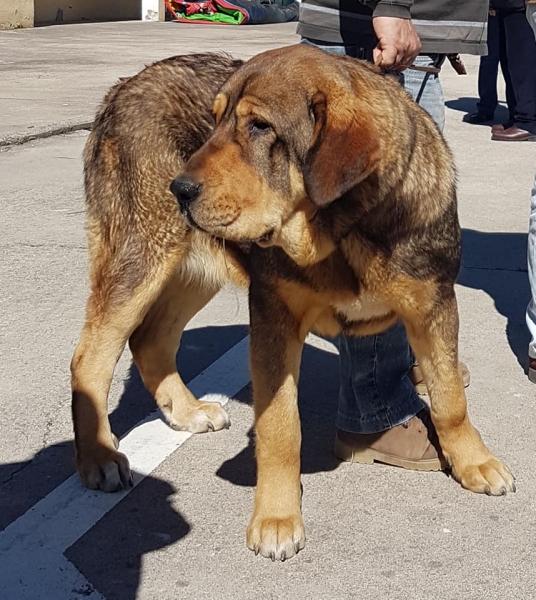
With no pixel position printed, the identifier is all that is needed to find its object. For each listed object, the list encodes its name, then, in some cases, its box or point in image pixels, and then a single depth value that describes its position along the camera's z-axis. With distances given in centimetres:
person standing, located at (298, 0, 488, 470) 381
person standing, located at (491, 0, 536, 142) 1026
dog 290
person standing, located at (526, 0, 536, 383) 458
